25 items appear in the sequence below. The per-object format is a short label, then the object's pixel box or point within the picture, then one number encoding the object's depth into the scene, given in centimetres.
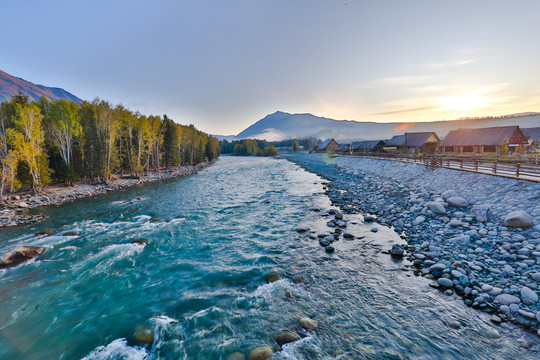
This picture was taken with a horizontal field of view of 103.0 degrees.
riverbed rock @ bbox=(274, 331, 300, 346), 638
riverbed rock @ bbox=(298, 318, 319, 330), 682
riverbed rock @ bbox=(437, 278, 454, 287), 825
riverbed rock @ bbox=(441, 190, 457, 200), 1665
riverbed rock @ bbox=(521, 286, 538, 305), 691
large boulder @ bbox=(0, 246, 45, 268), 1093
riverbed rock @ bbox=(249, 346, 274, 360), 588
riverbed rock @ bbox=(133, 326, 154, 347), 654
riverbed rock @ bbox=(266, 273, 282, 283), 935
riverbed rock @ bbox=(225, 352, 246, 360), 594
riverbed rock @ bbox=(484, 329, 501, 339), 614
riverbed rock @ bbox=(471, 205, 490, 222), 1269
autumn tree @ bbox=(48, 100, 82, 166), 3053
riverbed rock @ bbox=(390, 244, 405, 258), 1071
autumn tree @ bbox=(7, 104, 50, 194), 2407
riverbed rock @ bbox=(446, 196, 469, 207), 1494
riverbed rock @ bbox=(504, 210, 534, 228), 1084
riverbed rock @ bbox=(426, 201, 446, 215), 1461
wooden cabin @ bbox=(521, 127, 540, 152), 4601
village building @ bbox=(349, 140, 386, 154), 7306
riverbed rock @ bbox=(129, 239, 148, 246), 1320
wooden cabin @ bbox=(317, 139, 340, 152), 10372
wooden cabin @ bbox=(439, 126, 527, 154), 4103
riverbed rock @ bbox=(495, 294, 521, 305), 700
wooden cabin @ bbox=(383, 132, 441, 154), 5525
